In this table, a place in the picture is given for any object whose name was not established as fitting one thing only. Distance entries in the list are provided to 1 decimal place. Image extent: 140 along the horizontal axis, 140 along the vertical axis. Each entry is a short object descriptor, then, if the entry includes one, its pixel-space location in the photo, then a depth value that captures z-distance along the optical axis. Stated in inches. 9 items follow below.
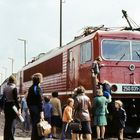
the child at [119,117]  643.5
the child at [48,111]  693.9
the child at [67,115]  629.5
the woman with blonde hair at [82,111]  554.3
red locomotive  721.6
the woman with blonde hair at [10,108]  530.0
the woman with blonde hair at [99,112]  638.9
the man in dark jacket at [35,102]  491.7
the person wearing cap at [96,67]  674.8
